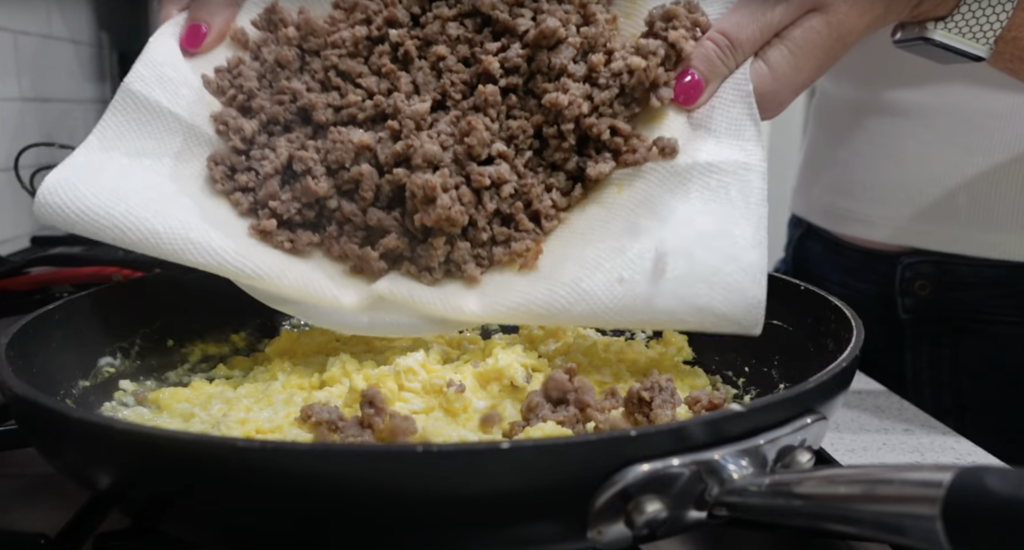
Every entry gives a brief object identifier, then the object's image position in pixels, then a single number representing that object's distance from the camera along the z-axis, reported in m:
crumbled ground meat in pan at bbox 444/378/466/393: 0.63
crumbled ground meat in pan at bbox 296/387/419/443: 0.55
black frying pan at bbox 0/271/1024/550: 0.40
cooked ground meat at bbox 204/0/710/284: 0.63
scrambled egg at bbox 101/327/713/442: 0.62
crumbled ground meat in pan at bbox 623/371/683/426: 0.59
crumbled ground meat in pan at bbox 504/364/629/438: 0.57
